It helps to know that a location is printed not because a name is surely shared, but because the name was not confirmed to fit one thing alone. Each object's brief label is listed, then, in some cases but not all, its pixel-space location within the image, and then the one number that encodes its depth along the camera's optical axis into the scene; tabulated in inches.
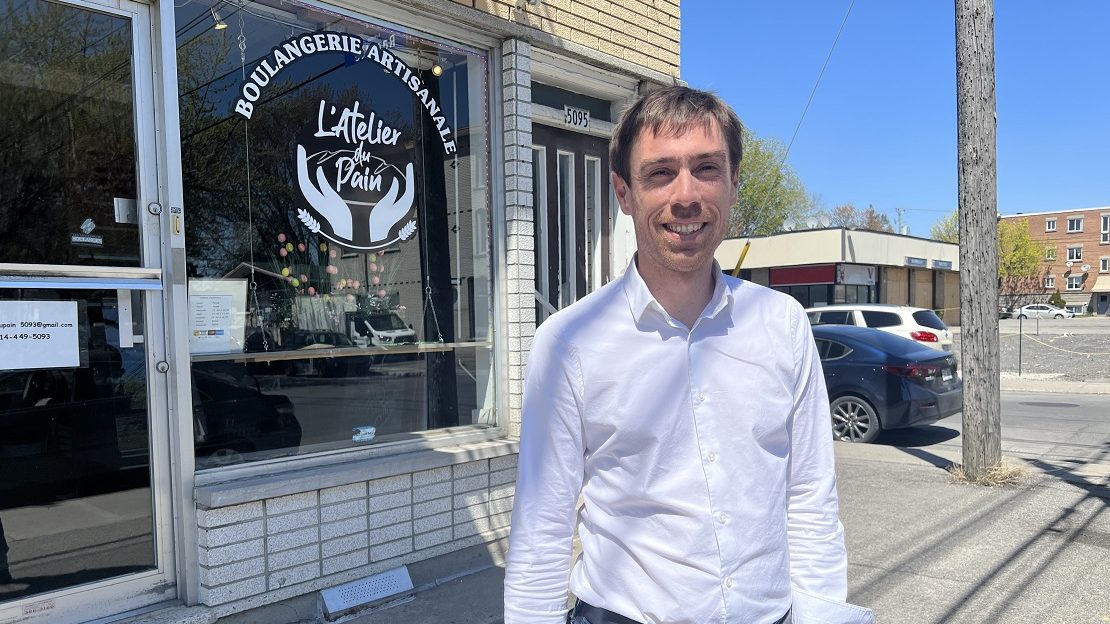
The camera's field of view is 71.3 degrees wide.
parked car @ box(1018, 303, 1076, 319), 2262.9
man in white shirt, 66.9
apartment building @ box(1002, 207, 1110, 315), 2859.3
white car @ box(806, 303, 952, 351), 619.5
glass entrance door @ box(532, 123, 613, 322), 244.7
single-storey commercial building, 1466.5
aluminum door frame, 148.5
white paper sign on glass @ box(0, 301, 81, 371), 135.4
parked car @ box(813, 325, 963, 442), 371.6
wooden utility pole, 273.7
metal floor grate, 162.2
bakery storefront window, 165.5
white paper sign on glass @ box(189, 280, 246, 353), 161.2
